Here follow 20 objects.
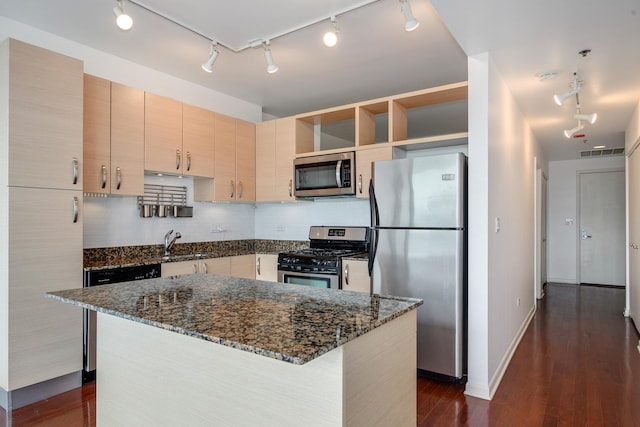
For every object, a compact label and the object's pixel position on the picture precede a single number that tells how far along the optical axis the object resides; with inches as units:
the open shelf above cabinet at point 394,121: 132.6
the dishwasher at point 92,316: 111.4
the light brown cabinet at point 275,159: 168.4
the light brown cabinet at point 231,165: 159.3
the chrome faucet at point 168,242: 148.7
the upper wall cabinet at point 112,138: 118.5
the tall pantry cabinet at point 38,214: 97.6
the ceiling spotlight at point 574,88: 116.4
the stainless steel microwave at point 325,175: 149.9
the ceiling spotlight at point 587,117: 133.4
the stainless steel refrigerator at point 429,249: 112.0
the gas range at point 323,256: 138.5
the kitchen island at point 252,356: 45.5
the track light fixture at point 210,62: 109.9
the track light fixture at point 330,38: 95.3
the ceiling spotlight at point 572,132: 147.7
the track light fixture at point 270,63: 109.3
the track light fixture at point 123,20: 87.2
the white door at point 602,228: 276.5
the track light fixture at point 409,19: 85.4
